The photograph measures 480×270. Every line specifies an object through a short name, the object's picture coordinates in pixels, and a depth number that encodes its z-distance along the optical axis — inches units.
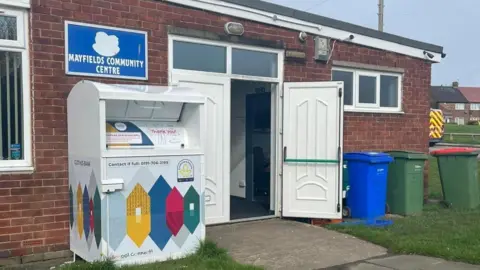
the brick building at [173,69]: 235.6
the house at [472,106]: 3672.2
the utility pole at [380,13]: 839.7
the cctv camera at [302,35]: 340.8
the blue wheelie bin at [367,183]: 335.3
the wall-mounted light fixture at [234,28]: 303.0
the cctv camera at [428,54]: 422.9
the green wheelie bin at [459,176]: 378.6
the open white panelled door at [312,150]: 319.6
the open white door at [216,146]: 299.4
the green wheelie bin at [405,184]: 357.1
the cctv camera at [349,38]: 367.5
